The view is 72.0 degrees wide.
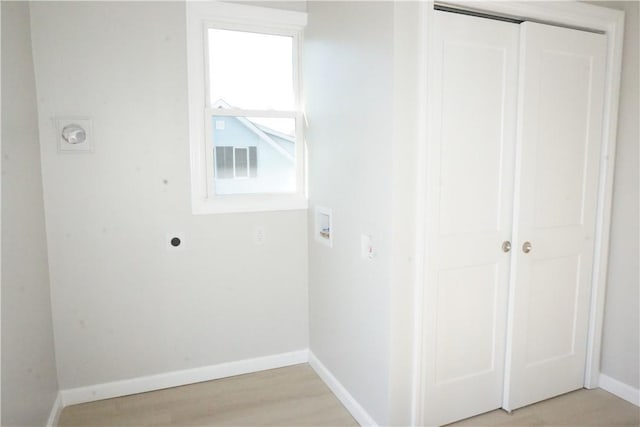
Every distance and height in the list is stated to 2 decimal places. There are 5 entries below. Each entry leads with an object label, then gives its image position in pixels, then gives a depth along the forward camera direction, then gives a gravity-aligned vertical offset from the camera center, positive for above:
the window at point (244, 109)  2.72 +0.35
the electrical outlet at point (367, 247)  2.25 -0.43
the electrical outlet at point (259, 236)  2.95 -0.49
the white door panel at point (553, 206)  2.33 -0.24
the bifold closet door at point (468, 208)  2.12 -0.23
